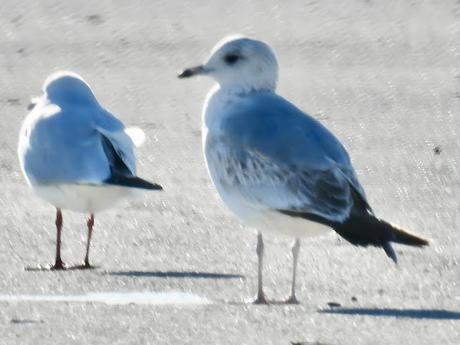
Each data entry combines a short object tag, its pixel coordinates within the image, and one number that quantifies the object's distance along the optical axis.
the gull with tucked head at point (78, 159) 18.86
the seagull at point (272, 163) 15.99
